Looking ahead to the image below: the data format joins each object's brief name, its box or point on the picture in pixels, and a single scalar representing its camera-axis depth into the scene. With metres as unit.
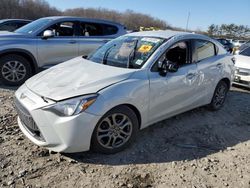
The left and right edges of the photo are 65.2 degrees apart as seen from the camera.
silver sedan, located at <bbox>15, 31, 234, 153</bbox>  2.20
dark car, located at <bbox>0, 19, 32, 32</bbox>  7.89
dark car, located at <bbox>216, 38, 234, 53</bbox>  15.92
